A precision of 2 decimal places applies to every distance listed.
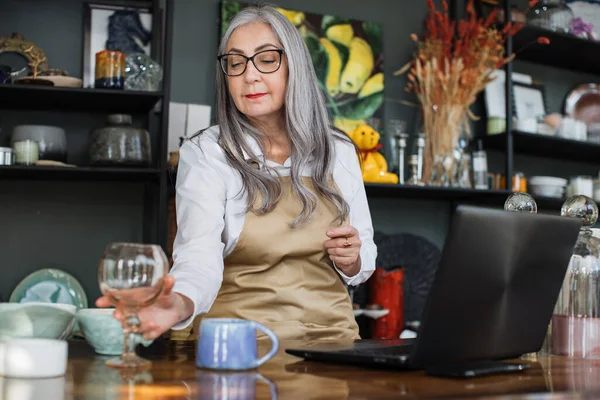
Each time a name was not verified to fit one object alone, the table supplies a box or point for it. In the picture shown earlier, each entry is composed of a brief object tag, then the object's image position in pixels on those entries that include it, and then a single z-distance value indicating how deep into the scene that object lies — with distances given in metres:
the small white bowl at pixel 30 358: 1.03
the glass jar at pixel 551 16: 4.19
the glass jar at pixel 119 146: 3.14
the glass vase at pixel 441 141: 3.76
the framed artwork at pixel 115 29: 3.41
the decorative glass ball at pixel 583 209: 1.53
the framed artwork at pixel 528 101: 4.30
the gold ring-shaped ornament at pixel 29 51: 3.27
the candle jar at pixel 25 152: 3.07
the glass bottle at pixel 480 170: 3.91
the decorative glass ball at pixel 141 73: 3.20
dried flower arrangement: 3.82
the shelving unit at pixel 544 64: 3.94
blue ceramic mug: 1.13
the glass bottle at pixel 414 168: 3.72
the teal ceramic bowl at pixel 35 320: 1.30
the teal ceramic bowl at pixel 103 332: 1.30
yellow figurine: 3.56
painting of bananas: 3.86
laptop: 1.09
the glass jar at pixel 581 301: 1.46
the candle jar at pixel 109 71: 3.13
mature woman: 1.97
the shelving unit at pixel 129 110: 3.09
